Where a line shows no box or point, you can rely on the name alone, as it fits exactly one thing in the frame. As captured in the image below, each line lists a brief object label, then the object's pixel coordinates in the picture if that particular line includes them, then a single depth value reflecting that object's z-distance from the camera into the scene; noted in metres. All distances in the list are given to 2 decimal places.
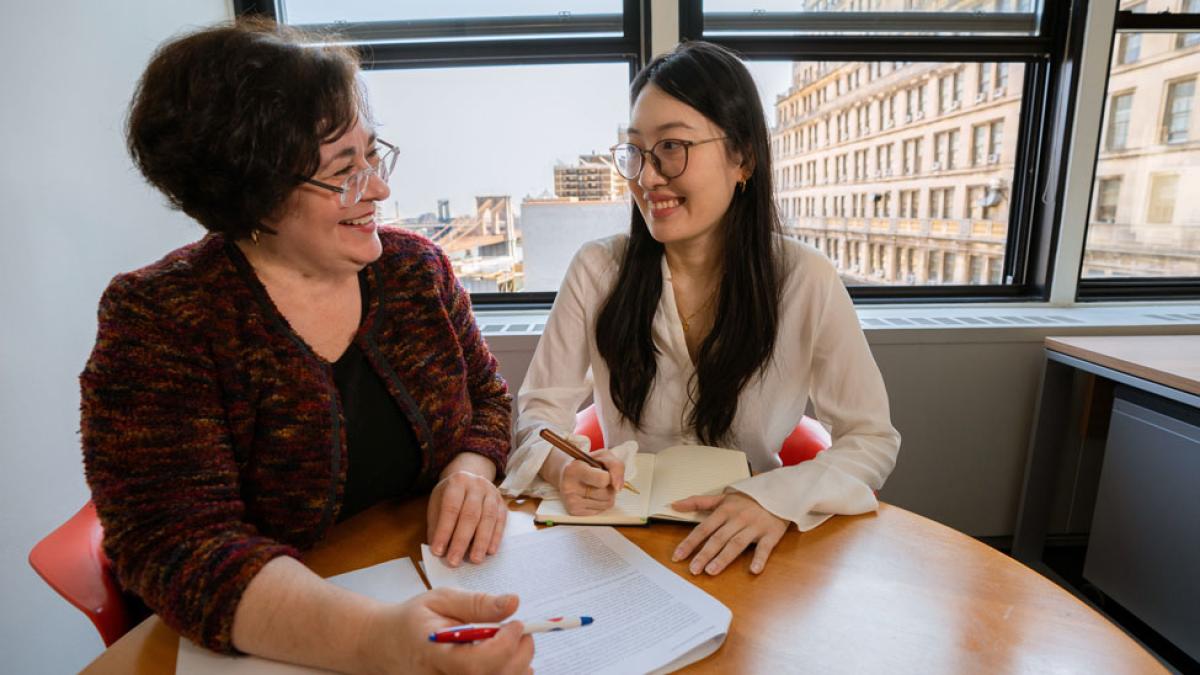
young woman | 1.21
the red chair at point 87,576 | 0.83
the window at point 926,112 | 2.20
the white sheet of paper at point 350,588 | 0.64
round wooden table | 0.65
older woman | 0.66
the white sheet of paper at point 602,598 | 0.64
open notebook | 0.92
